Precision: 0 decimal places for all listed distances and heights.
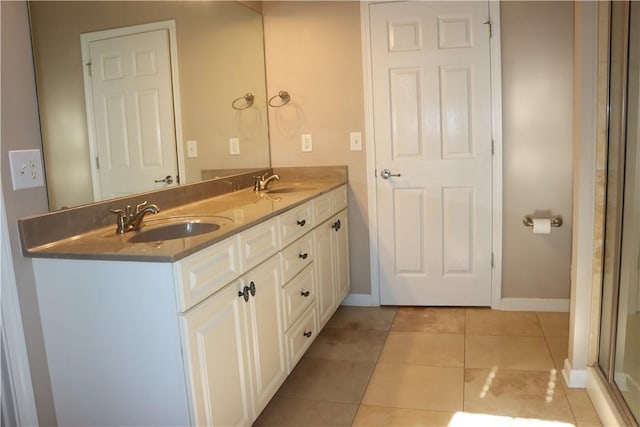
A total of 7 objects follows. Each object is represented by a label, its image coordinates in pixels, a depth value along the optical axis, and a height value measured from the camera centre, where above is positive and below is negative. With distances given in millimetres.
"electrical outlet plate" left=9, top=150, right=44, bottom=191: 1613 -36
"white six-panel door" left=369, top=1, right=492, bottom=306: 3205 -62
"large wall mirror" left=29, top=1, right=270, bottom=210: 1823 +288
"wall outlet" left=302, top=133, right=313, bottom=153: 3500 +7
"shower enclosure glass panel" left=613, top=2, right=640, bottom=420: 1895 -458
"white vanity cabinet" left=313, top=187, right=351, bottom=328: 2869 -625
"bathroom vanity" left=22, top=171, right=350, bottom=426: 1555 -535
